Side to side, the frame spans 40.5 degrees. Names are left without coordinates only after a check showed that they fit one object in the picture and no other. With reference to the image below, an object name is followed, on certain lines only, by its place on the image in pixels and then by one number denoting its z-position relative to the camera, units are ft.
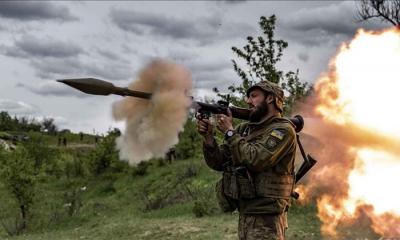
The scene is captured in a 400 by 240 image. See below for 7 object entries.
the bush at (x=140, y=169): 89.15
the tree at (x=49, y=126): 201.46
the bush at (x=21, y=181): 60.49
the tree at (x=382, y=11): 68.54
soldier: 14.88
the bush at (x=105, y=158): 92.17
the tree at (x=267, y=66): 43.45
